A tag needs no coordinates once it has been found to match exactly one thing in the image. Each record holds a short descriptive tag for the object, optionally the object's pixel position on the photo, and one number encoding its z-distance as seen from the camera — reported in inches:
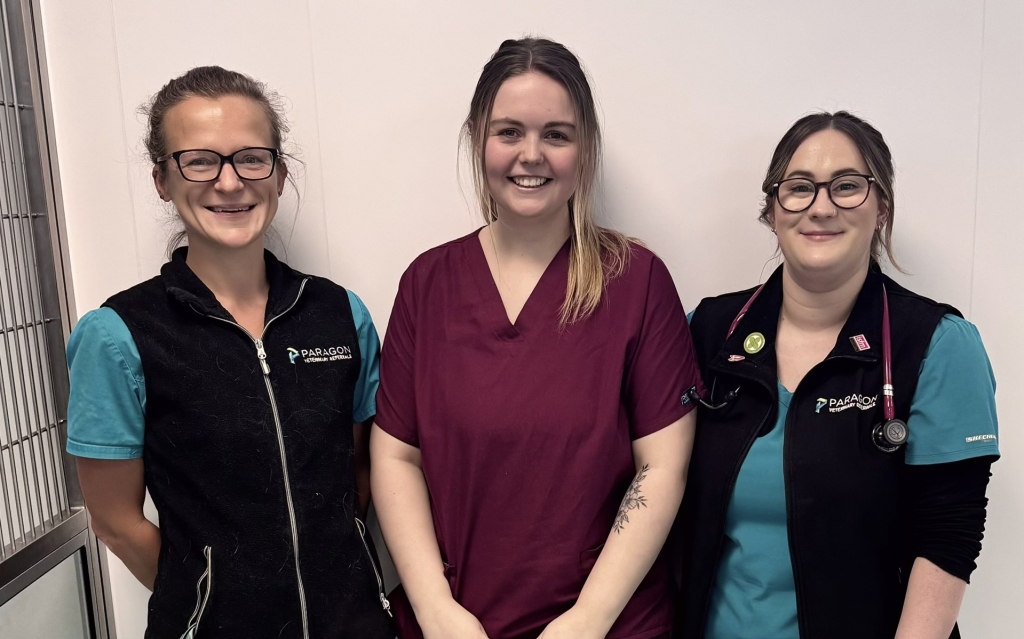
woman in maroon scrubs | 48.0
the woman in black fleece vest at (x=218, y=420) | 46.4
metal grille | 57.0
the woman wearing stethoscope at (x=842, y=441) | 45.1
